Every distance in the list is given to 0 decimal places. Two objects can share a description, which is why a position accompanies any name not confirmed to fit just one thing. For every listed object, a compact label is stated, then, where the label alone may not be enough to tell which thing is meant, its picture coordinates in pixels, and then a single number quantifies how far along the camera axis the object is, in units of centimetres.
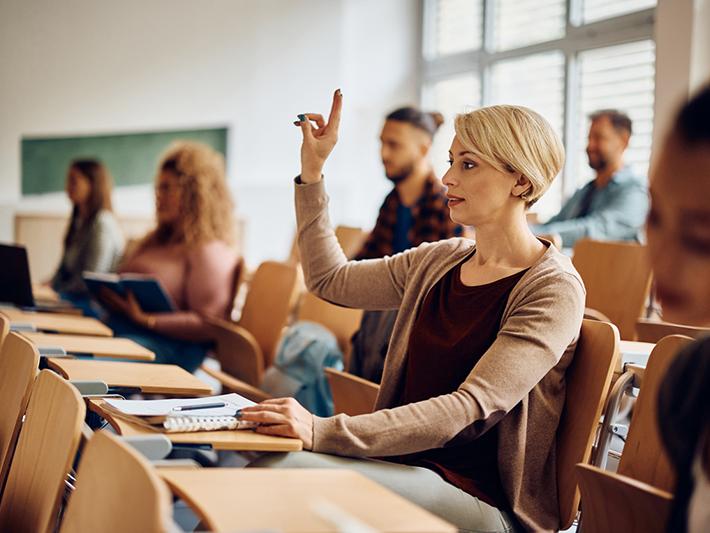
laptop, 387
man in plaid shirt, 383
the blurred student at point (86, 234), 531
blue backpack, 363
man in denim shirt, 485
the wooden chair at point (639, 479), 154
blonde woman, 182
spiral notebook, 171
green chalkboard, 741
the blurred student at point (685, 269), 110
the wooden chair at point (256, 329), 380
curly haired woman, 419
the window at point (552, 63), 610
